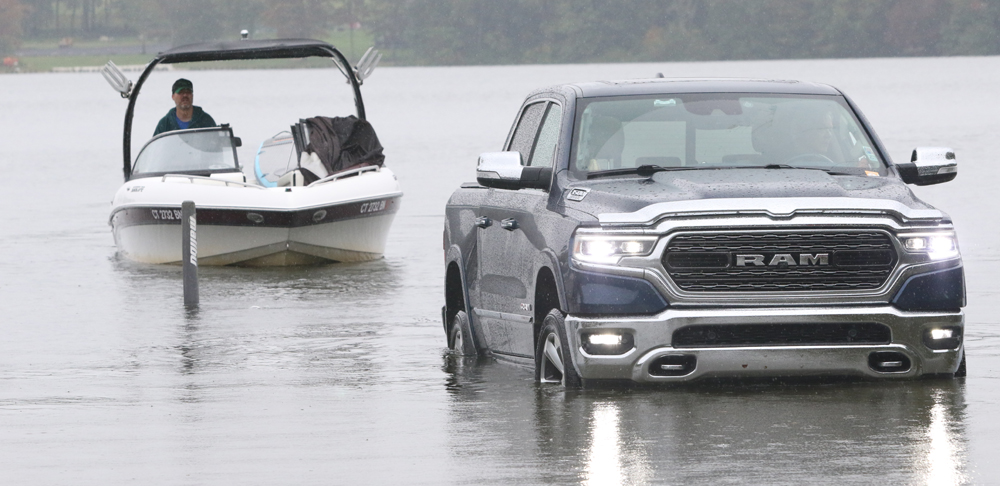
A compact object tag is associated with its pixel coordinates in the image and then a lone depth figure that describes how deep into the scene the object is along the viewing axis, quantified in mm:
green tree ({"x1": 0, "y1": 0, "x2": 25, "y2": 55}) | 186250
